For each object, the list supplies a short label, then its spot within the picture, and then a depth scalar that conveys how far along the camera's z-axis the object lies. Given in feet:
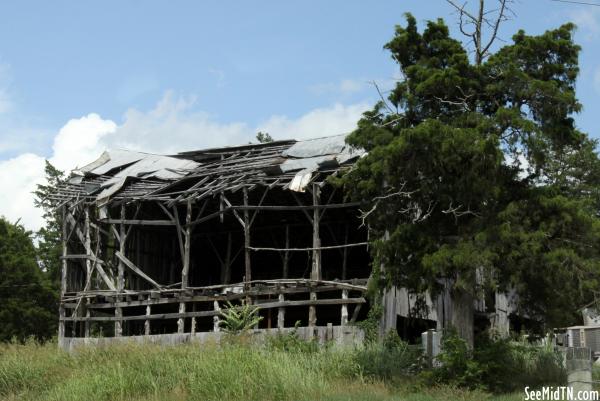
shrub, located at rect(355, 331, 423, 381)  50.74
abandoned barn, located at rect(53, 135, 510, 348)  75.66
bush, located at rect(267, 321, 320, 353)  61.46
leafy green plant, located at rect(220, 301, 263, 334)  68.17
